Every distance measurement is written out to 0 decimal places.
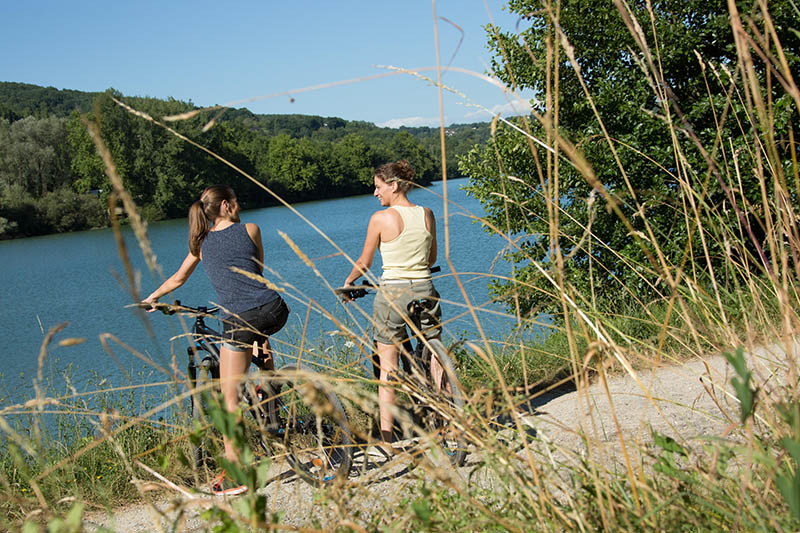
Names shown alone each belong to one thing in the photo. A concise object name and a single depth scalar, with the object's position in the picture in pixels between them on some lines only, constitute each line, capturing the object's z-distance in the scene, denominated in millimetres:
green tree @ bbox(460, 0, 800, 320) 8047
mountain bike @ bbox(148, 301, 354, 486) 3727
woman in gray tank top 3885
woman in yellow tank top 4207
